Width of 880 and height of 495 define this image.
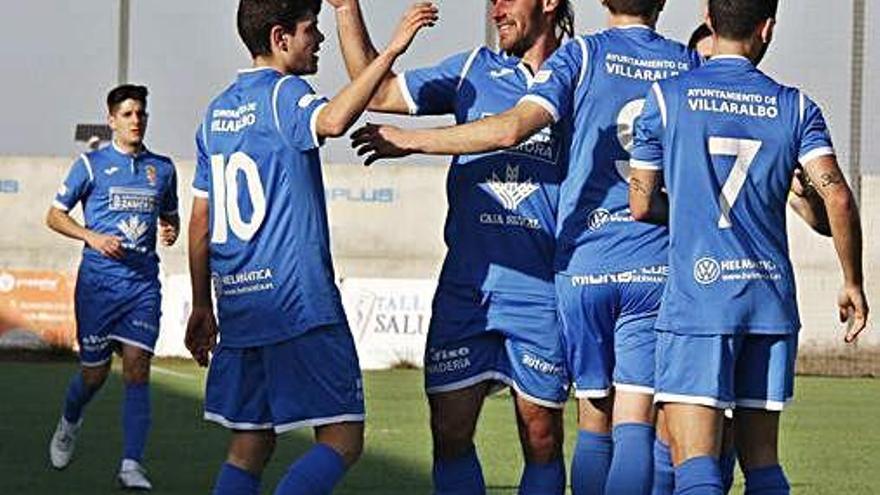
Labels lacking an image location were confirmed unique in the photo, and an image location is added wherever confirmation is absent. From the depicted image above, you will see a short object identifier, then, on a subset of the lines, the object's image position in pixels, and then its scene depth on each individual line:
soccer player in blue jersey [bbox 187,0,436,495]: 15.52
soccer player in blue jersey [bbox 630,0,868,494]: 15.09
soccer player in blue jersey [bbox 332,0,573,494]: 16.86
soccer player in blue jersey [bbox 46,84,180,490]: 26.11
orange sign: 53.09
